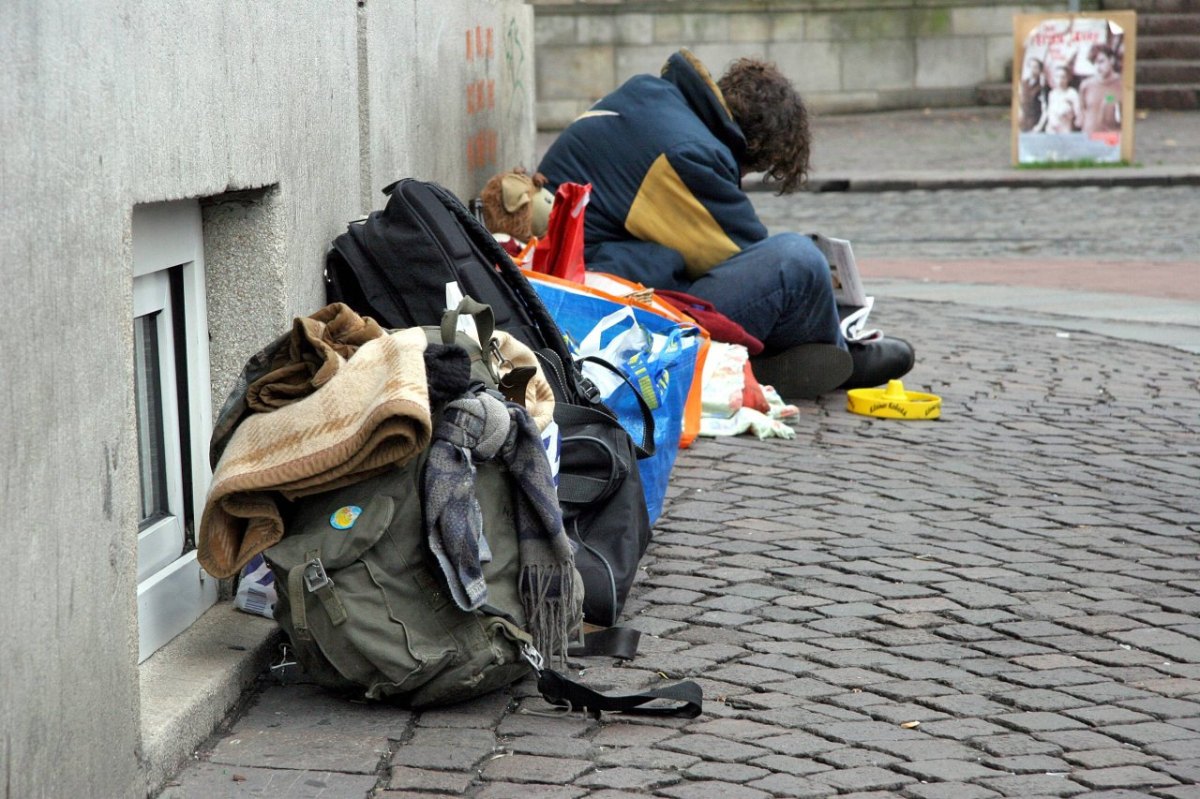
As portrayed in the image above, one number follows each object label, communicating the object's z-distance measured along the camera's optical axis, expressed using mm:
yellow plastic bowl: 12187
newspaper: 12828
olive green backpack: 6027
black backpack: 7609
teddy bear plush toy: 11719
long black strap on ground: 6270
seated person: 11789
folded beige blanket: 5879
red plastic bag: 10391
